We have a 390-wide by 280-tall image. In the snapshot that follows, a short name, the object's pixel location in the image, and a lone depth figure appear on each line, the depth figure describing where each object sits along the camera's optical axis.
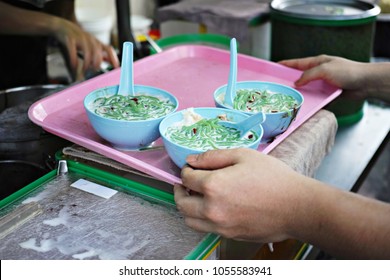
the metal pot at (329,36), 1.80
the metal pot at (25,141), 1.23
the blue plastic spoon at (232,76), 1.29
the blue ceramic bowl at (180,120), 1.02
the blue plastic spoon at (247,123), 1.06
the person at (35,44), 1.78
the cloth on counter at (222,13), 2.62
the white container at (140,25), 3.37
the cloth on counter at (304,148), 1.15
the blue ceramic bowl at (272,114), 1.17
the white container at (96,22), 3.10
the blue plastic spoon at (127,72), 1.24
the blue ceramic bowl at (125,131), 1.09
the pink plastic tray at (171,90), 1.13
